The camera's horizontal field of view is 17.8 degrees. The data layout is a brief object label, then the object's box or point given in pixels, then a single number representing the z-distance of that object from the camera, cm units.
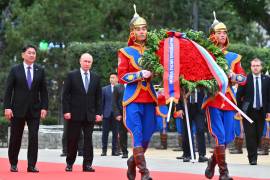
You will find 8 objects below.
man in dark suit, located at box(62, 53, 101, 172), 1436
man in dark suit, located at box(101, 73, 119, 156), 2014
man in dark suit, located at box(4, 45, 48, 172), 1407
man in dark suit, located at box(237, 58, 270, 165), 1617
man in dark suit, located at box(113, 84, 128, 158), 1955
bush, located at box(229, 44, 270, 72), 2572
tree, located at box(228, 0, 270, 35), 2888
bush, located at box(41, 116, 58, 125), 3036
